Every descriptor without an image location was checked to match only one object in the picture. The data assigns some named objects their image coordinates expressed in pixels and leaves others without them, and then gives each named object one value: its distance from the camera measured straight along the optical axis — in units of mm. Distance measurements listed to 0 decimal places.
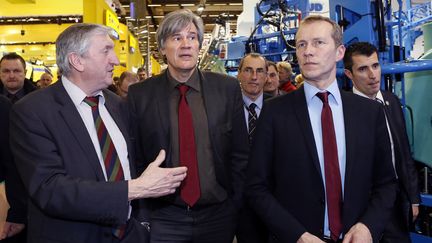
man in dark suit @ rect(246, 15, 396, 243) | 1732
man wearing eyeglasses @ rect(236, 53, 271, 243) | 2842
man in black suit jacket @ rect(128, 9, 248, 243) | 2227
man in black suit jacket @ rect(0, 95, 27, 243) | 2312
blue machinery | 2961
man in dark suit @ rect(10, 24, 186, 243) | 1638
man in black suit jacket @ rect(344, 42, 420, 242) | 2473
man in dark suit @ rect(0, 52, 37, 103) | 4367
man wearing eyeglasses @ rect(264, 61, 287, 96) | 4172
